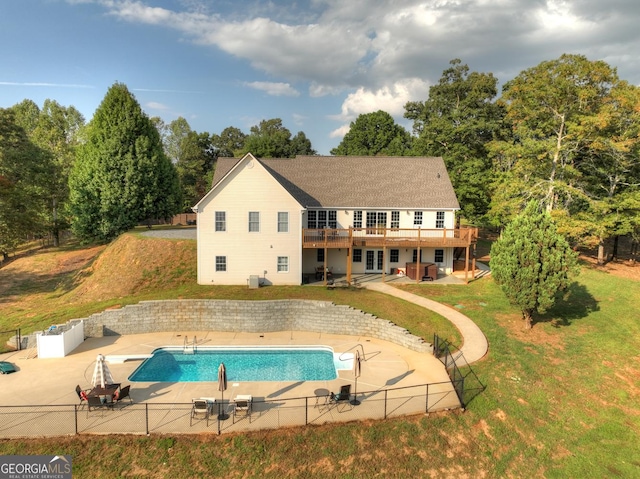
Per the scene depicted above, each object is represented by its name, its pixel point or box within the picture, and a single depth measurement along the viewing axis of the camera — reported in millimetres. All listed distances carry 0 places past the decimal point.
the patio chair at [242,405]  13766
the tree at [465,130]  42312
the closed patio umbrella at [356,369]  16069
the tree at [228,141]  79750
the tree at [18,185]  36094
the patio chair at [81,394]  14141
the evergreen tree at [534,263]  19547
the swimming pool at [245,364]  17422
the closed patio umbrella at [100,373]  14586
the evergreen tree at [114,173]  37188
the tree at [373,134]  59469
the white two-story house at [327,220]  26391
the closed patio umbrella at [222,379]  14612
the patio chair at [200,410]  13438
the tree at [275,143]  63000
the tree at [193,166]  65462
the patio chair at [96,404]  13758
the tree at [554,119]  30641
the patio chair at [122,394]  14470
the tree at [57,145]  43675
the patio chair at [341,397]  14367
